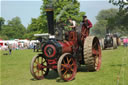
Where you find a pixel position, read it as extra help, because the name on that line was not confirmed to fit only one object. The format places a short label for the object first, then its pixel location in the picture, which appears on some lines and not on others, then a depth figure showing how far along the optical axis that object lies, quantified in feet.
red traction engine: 24.91
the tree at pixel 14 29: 324.54
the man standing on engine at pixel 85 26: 30.91
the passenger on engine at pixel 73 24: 28.99
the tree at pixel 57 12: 132.36
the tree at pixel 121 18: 138.21
